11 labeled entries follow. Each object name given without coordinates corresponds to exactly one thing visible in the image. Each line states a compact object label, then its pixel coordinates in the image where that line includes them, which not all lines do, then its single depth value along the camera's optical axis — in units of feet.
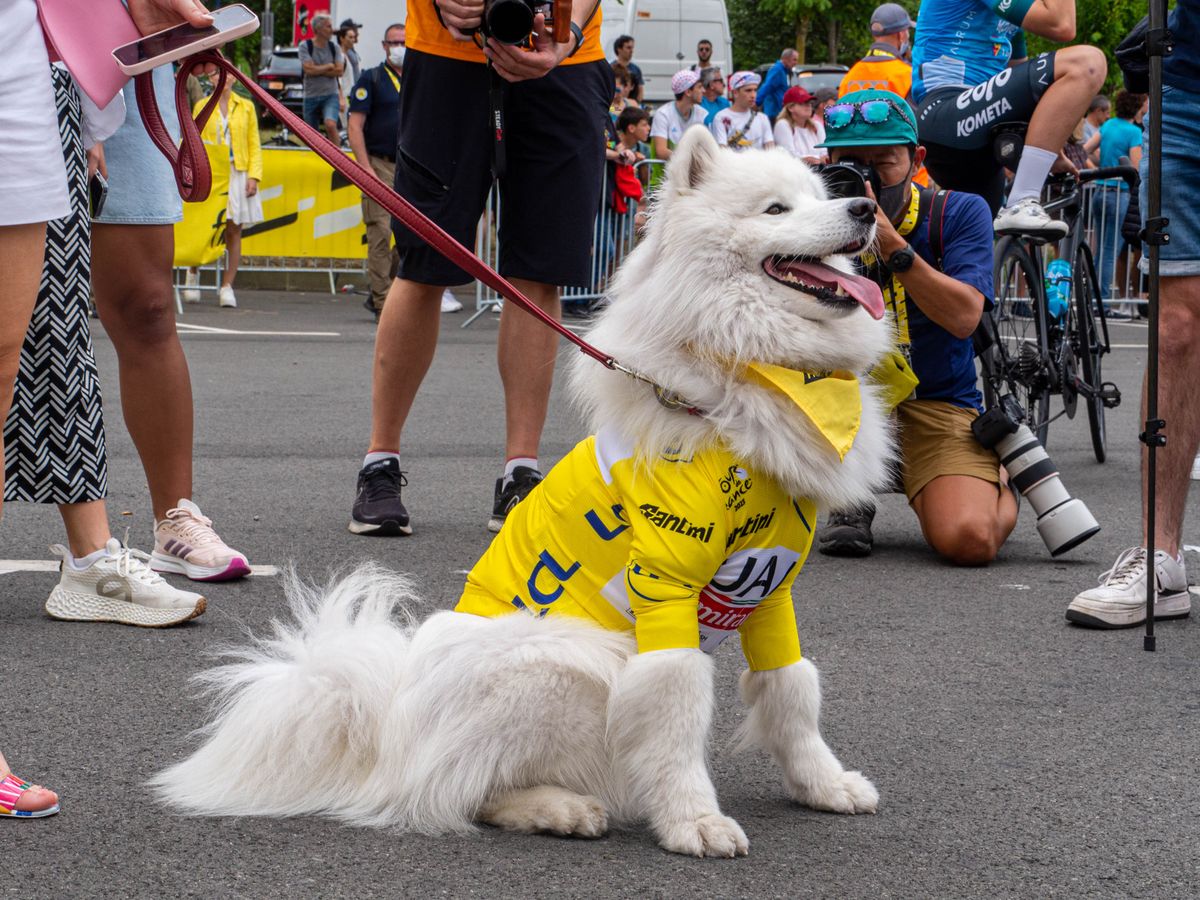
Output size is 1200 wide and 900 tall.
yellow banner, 46.06
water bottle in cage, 20.92
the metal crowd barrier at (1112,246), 43.59
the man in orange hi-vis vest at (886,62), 16.28
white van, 86.84
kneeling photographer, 15.44
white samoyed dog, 8.38
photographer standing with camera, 15.92
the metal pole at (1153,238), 12.64
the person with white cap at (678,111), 50.16
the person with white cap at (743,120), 50.72
